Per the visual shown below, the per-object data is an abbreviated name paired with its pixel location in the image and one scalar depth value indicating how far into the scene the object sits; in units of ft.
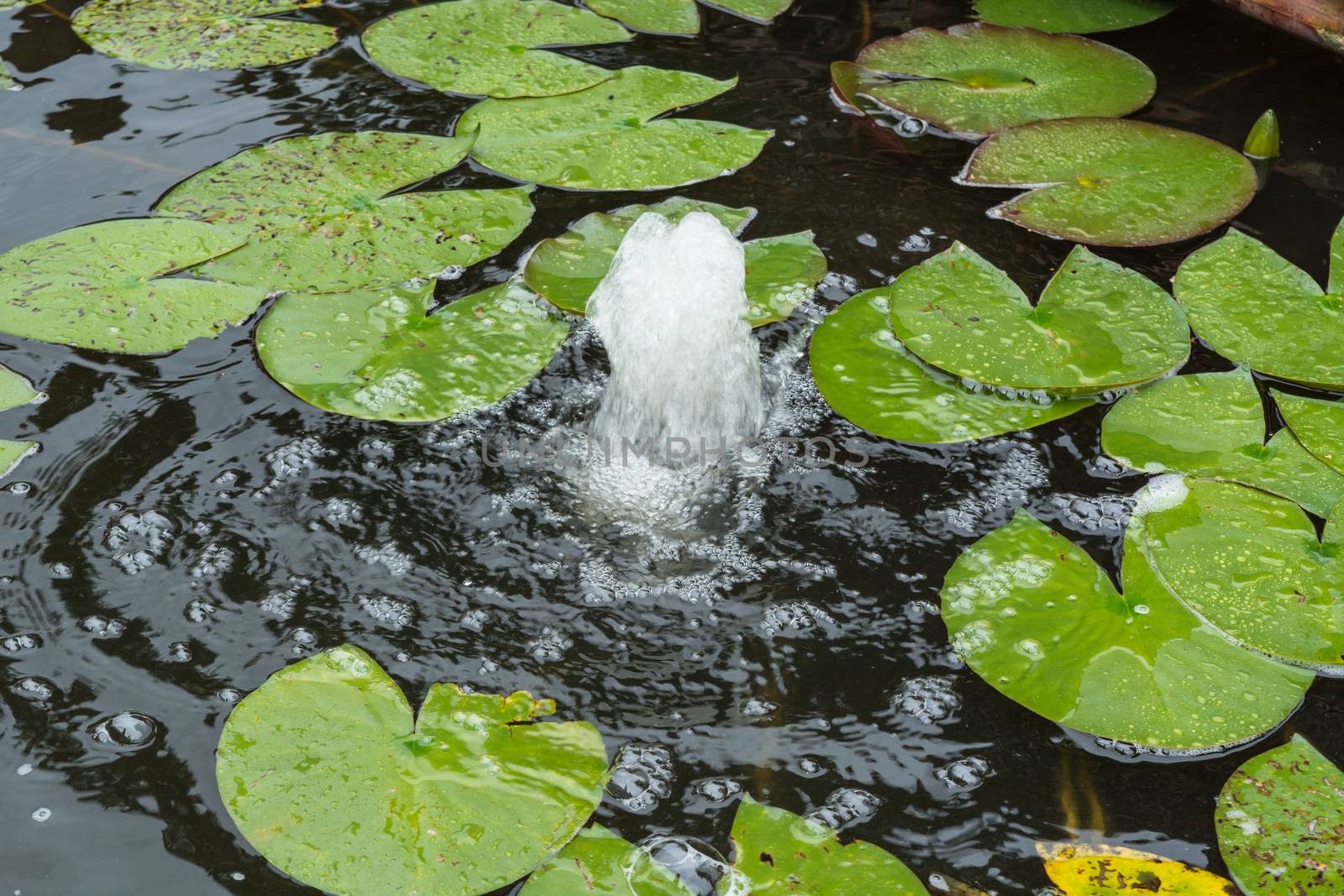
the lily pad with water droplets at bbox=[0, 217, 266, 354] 8.25
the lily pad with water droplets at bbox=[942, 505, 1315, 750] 5.95
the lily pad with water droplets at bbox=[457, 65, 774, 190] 9.84
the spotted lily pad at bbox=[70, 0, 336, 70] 11.24
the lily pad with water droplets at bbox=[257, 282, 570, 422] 7.73
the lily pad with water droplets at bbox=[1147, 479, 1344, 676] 6.26
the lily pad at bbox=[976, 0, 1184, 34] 11.76
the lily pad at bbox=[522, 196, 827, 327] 8.55
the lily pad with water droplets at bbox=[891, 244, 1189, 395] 7.77
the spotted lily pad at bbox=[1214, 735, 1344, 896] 5.30
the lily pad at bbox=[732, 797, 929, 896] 5.26
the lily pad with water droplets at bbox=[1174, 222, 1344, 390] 8.04
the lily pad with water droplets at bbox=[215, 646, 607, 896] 5.29
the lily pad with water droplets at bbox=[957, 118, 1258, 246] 9.29
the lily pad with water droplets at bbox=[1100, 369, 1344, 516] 7.20
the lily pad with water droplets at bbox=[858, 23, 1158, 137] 10.54
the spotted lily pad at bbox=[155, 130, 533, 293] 8.75
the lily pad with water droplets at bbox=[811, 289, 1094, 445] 7.59
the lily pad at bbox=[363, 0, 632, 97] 10.84
